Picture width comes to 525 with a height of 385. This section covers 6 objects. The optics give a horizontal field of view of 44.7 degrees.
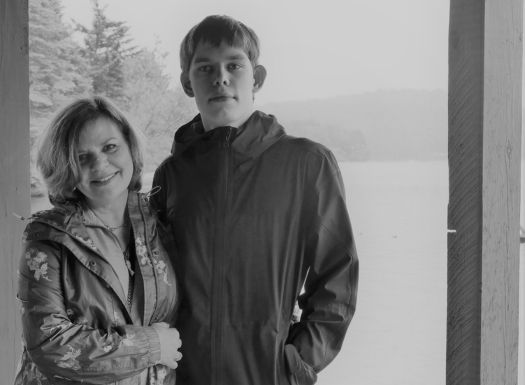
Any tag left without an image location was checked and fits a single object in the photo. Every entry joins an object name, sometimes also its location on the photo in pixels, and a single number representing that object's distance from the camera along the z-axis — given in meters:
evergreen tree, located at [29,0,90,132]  7.19
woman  1.35
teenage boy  1.50
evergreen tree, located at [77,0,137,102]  7.22
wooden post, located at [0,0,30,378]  1.98
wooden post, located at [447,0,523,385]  1.49
